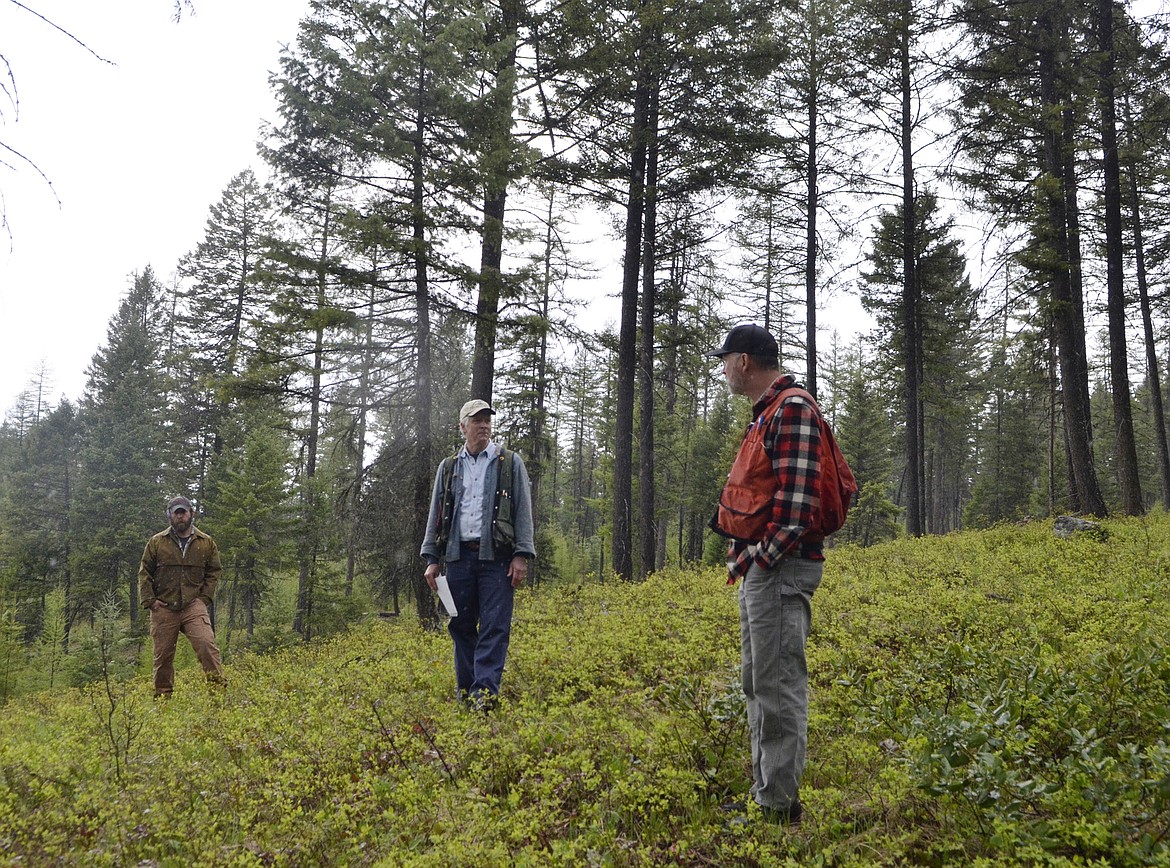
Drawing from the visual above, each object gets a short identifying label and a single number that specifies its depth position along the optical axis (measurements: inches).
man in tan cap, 202.2
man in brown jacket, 310.0
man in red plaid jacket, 114.2
